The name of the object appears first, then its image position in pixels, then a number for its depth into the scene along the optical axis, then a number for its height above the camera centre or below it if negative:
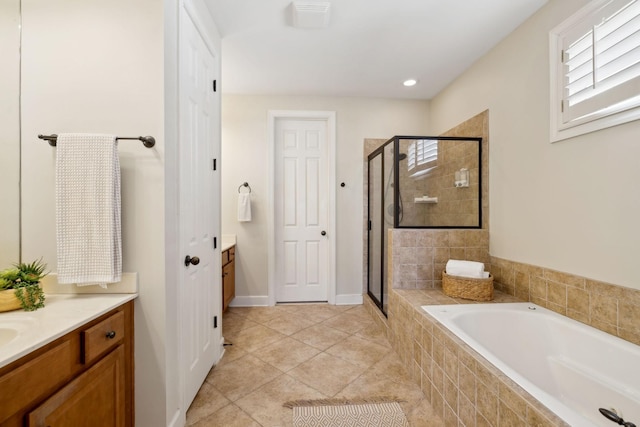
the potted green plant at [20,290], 1.01 -0.30
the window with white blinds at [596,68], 1.28 +0.77
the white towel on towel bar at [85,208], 1.12 +0.02
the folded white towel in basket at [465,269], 2.03 -0.45
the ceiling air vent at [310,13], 1.76 +1.35
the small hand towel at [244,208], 3.01 +0.04
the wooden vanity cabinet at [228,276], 2.68 -0.69
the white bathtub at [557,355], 1.17 -0.77
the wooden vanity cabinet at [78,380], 0.74 -0.56
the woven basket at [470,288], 1.97 -0.58
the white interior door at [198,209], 1.45 +0.02
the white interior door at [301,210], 3.24 +0.02
